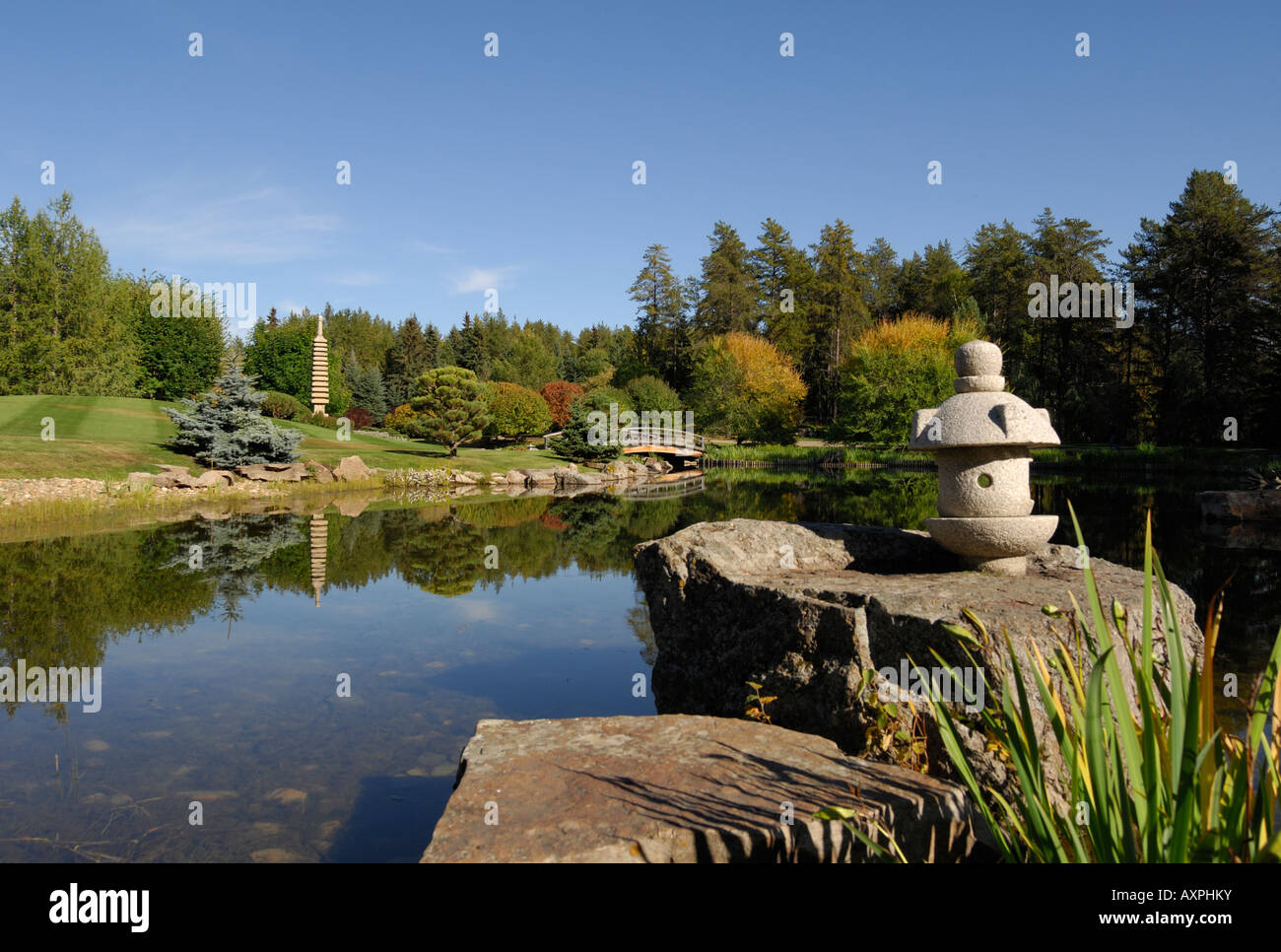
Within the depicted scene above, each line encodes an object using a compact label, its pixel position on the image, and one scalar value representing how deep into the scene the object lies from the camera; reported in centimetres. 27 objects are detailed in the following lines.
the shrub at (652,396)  4309
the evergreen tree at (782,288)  5628
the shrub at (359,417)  5212
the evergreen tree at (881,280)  6669
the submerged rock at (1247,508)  1597
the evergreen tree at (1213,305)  3644
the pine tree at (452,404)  3145
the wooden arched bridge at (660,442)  3741
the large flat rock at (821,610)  391
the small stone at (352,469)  2464
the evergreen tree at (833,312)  5444
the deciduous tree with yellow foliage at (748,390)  4447
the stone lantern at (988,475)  505
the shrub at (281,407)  3738
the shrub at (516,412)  4188
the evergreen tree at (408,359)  6294
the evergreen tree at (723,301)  5550
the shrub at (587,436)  3400
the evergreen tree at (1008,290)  4906
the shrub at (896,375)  3712
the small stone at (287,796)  397
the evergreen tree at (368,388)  6288
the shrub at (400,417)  4355
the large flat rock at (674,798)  259
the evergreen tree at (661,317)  5644
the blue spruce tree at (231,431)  2244
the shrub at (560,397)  5041
